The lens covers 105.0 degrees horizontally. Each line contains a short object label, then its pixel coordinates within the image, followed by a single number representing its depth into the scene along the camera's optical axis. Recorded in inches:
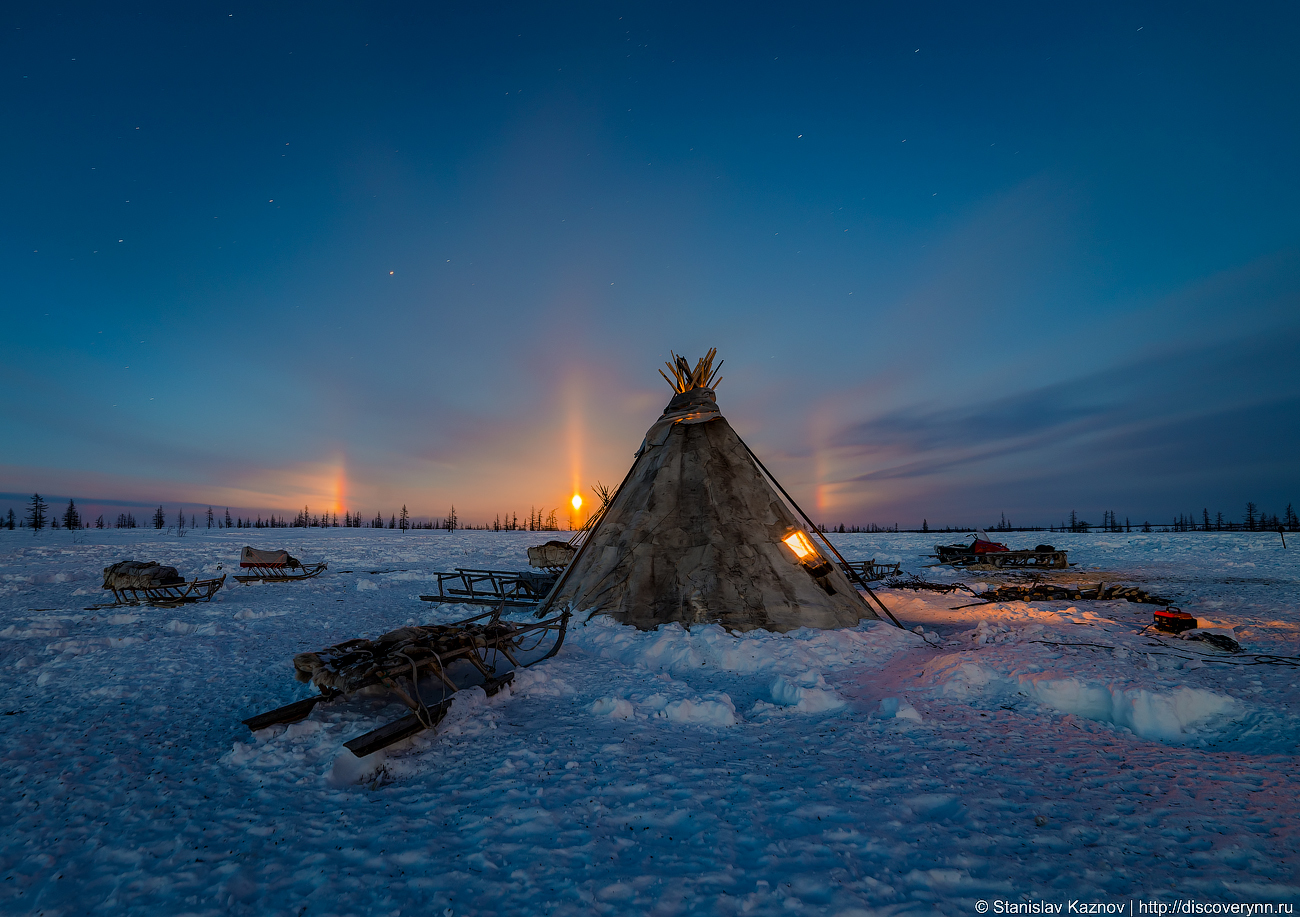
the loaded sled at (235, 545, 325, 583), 937.5
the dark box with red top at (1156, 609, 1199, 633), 464.4
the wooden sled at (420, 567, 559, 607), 644.7
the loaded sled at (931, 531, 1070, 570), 1304.1
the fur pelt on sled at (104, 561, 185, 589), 658.8
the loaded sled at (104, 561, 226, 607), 655.8
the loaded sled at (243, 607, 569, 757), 237.9
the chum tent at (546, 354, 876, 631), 445.4
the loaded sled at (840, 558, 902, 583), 1013.8
